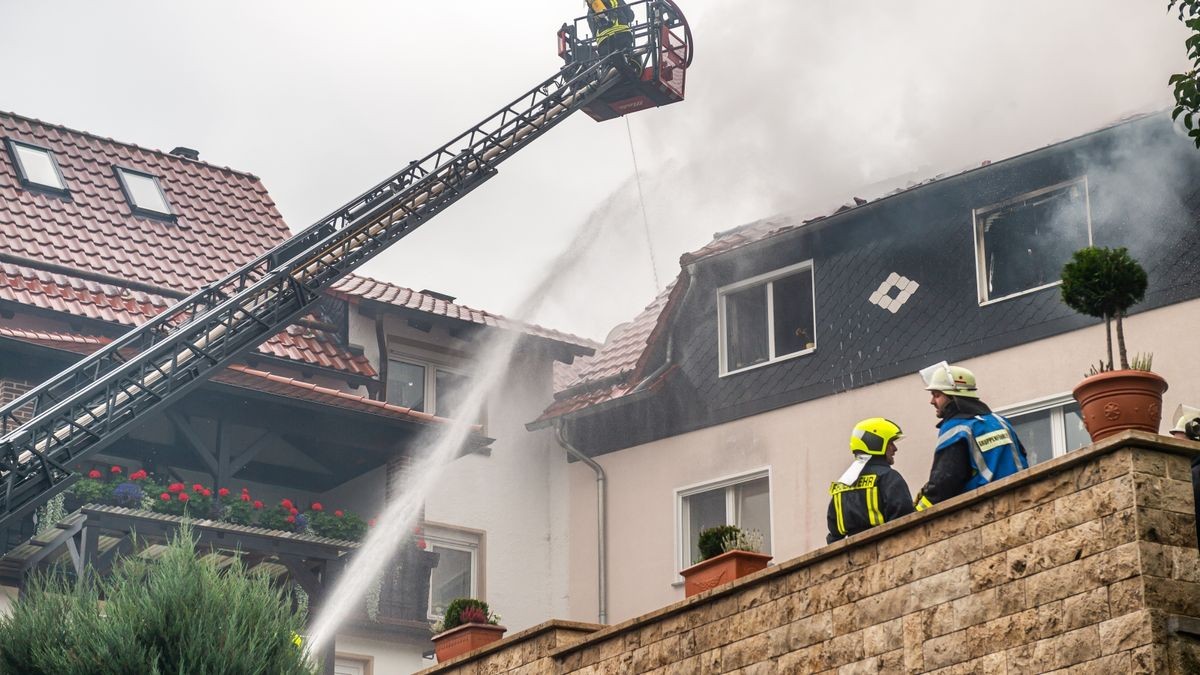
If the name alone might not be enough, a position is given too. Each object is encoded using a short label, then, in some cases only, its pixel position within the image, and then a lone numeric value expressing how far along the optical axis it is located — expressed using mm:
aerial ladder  19906
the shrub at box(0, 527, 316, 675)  15602
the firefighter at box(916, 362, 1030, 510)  10656
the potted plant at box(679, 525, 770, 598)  12719
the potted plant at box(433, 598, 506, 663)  15703
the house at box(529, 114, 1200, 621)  19000
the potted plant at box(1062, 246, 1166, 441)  9594
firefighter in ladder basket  24859
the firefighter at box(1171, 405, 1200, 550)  10172
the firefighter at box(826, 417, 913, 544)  11344
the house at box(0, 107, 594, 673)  22719
